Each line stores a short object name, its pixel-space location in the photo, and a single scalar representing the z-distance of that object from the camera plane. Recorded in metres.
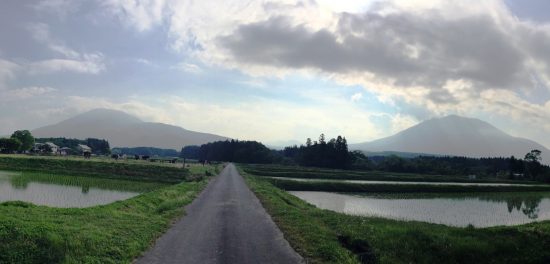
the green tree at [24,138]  131.21
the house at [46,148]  136.43
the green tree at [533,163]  140.35
